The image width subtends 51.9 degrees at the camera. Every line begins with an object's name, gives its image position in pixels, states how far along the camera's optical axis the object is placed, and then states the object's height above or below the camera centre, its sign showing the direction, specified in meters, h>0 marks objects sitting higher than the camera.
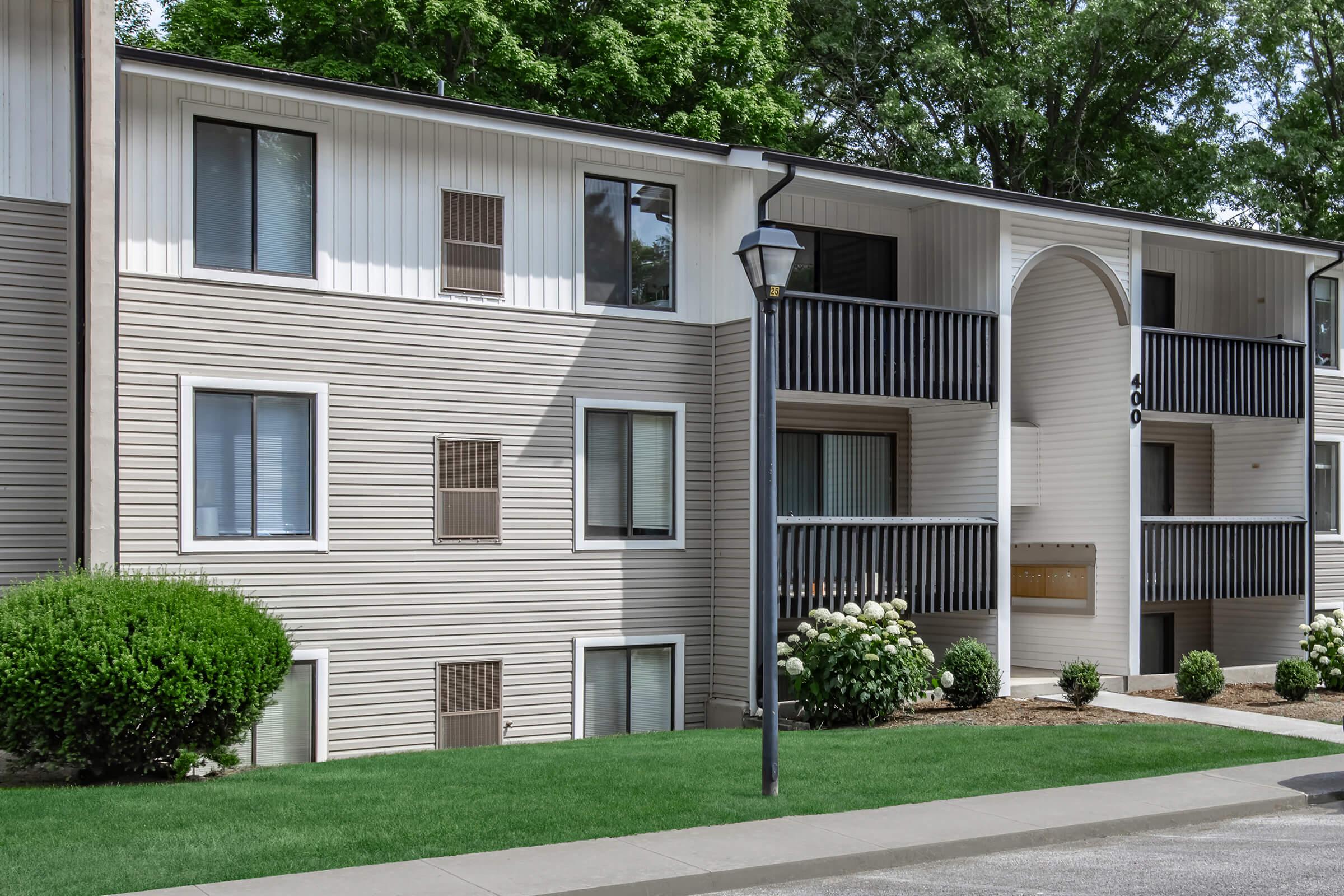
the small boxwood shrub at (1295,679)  17.84 -2.77
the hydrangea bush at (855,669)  15.21 -2.27
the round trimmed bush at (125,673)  10.91 -1.70
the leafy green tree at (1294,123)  30.09 +8.23
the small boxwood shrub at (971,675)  16.66 -2.54
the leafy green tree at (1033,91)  30.14 +8.64
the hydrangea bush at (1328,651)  19.12 -2.56
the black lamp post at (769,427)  10.56 +0.29
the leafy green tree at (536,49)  25.03 +7.90
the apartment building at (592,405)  13.80 +0.72
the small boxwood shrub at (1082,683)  16.73 -2.65
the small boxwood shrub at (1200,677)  17.97 -2.76
